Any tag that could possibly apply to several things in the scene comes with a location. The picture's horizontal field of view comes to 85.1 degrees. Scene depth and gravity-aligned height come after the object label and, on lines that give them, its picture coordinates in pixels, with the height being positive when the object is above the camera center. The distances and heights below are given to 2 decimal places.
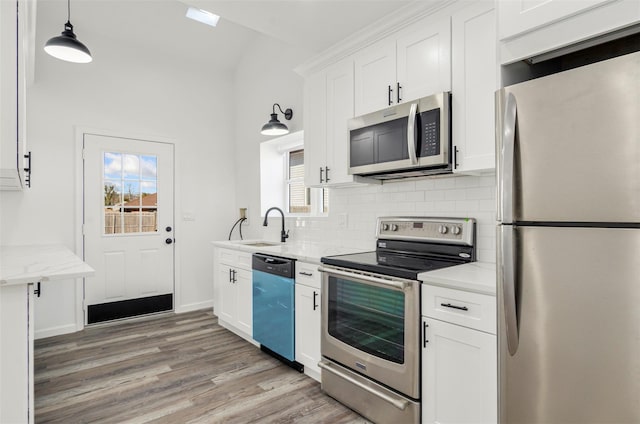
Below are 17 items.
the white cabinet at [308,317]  2.48 -0.75
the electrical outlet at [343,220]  3.15 -0.05
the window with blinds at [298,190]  3.80 +0.28
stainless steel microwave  2.05 +0.48
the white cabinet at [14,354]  1.41 -0.57
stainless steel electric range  1.83 -0.59
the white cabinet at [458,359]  1.54 -0.68
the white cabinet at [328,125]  2.74 +0.75
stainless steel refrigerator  1.04 -0.11
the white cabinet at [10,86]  1.42 +0.53
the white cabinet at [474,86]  1.87 +0.71
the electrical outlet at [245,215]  4.59 -0.01
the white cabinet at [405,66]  2.10 +0.98
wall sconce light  3.43 +0.86
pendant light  2.42 +1.18
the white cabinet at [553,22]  1.17 +0.70
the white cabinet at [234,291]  3.28 -0.78
